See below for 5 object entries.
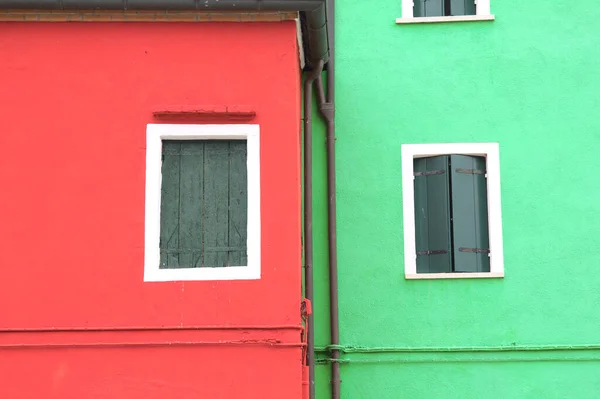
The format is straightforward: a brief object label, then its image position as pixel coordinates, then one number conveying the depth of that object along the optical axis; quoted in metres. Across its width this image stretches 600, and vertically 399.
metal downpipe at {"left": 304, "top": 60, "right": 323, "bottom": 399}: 10.64
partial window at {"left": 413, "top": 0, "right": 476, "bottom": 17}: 11.88
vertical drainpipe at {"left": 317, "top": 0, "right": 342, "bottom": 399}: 10.80
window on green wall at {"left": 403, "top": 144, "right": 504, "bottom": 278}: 11.12
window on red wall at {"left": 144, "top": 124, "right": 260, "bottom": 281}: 9.41
